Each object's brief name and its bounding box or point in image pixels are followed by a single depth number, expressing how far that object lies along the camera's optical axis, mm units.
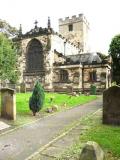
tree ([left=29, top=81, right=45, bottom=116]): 8754
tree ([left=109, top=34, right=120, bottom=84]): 28385
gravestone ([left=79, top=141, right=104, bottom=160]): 3379
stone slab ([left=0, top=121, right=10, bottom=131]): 6417
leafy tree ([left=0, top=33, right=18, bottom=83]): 17928
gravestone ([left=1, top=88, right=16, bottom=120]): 7535
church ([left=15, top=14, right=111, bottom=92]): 23135
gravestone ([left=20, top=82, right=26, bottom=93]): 22338
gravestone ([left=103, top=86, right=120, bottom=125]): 6749
